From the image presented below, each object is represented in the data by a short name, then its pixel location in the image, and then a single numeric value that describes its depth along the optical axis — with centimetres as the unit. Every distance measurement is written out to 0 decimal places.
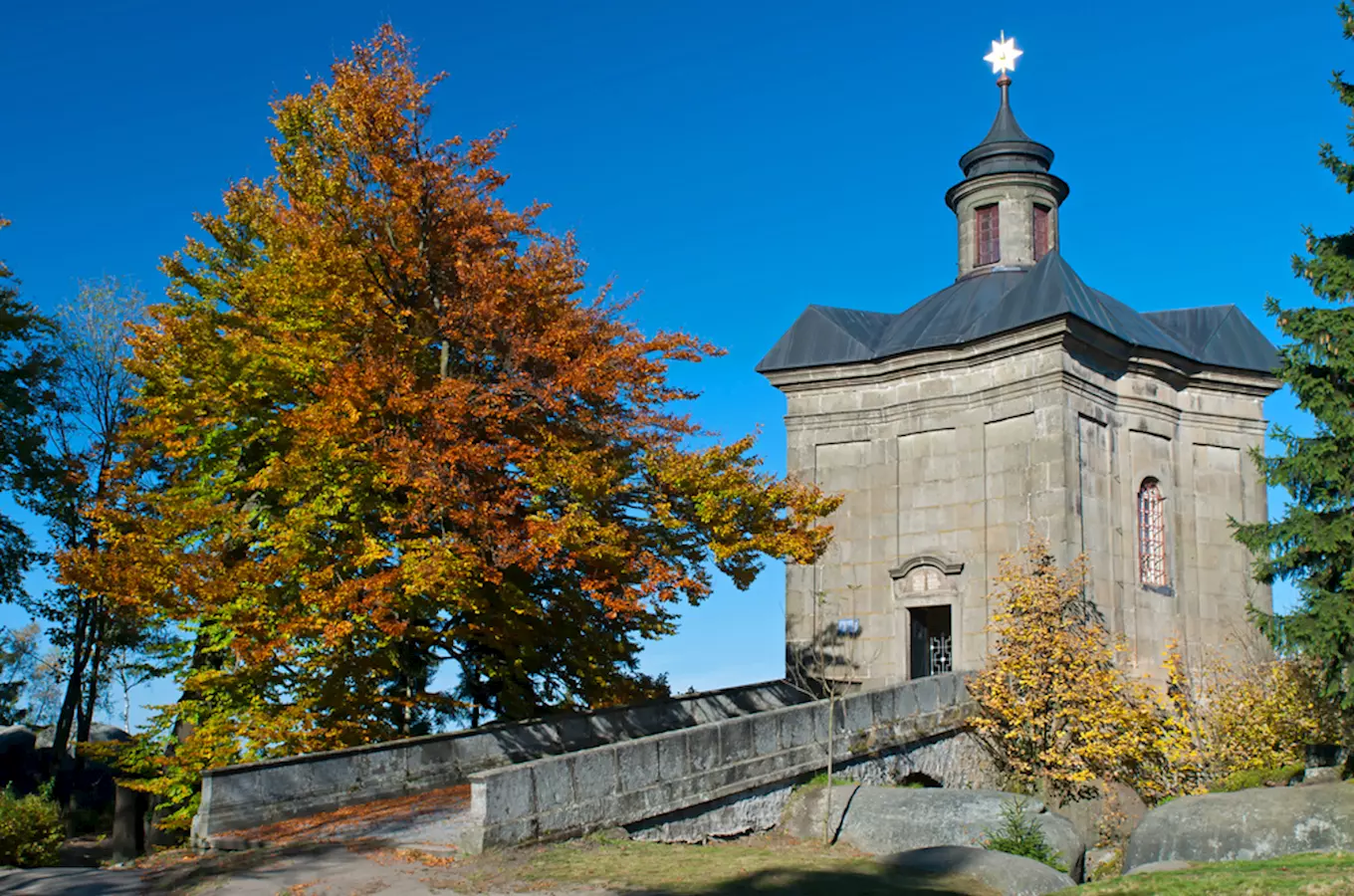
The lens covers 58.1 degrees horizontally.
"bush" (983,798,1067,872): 1469
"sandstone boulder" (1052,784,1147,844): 2044
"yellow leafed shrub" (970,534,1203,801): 2047
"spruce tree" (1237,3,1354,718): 1653
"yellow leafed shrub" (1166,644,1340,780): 2038
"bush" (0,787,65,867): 1493
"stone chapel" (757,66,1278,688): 2375
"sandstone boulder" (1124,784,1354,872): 1471
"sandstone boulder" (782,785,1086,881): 1528
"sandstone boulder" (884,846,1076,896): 1294
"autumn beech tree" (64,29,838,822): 1731
